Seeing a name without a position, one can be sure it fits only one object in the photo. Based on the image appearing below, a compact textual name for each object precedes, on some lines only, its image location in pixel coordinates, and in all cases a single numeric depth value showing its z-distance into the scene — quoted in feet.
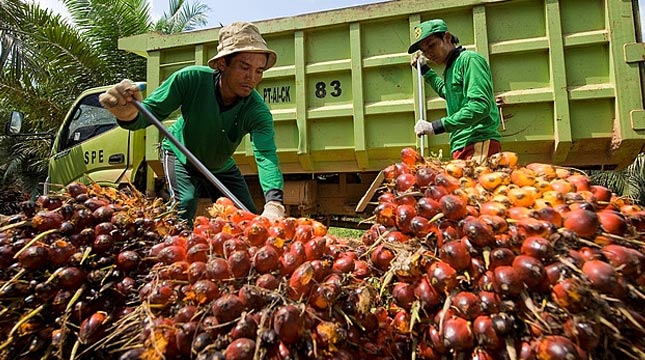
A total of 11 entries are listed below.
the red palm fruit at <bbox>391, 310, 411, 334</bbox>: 3.75
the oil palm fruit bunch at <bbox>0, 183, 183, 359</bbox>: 3.95
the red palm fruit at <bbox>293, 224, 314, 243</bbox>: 4.04
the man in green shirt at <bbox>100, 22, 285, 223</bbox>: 8.41
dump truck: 12.87
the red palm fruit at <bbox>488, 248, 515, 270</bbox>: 3.34
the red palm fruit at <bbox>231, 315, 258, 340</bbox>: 3.30
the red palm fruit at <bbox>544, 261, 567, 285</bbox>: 3.19
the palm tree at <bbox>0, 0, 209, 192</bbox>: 32.04
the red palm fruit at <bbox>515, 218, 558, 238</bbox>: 3.40
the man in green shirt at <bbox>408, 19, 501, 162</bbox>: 10.22
